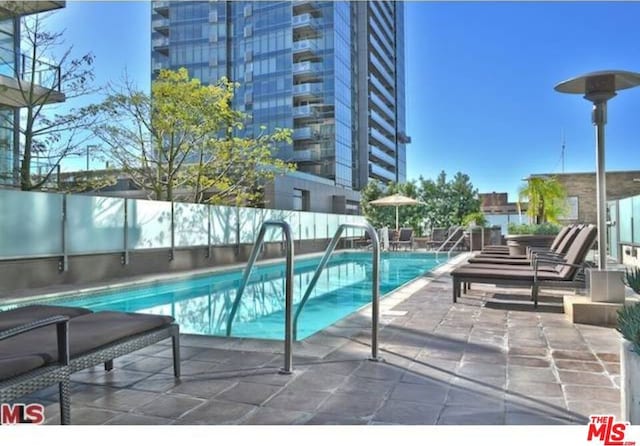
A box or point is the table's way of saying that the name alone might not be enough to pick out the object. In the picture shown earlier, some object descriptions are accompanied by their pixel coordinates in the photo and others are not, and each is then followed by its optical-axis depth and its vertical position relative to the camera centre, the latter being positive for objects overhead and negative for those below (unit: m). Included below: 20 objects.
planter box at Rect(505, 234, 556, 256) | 10.01 -0.22
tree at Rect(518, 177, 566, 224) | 14.66 +1.01
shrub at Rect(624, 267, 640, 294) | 2.52 -0.25
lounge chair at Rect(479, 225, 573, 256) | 7.70 -0.40
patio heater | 4.55 +1.28
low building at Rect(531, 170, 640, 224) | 18.72 +1.64
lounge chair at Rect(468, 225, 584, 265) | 6.71 -0.32
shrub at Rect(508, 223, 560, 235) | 10.87 +0.05
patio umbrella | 18.67 +1.15
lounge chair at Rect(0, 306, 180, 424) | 2.20 -0.53
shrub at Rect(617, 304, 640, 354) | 1.98 -0.39
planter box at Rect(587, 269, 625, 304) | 4.58 -0.52
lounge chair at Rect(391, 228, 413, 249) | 18.80 -0.21
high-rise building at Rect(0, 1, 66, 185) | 12.14 +3.90
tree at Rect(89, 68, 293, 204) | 14.04 +2.90
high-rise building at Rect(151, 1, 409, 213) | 48.12 +17.57
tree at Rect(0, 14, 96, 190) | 12.23 +3.58
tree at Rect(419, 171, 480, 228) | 23.50 +1.56
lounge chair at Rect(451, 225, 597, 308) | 5.35 -0.50
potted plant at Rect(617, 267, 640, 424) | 1.99 -0.55
